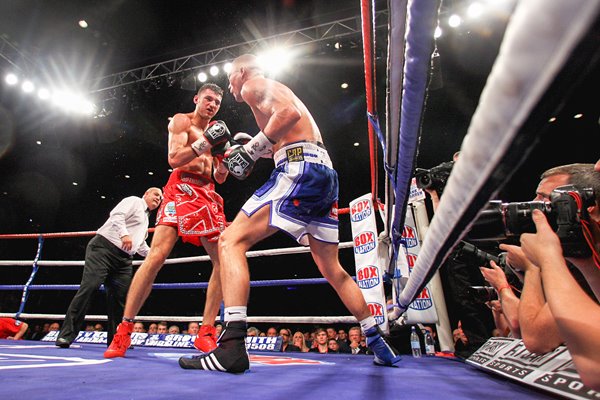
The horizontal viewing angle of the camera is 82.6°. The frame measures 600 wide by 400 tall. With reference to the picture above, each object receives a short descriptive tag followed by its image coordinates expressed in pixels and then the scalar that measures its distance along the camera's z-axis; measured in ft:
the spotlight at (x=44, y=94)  20.63
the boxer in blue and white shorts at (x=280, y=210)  4.32
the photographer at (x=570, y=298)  2.26
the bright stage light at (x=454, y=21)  15.56
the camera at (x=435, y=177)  4.44
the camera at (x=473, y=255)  5.03
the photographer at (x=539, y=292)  3.44
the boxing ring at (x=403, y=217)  0.88
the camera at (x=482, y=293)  5.76
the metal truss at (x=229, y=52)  16.98
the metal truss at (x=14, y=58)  17.95
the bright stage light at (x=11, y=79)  18.97
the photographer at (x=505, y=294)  4.82
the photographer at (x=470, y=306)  8.29
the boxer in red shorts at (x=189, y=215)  6.20
